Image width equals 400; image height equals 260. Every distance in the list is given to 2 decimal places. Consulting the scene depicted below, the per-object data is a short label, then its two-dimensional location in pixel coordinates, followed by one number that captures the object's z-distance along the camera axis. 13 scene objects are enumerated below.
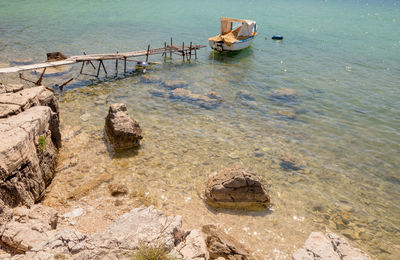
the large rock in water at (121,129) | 11.36
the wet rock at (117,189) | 9.00
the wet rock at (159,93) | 18.12
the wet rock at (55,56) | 20.67
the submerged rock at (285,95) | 18.67
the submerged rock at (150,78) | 20.82
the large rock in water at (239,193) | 8.86
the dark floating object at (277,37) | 39.12
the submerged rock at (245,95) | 18.72
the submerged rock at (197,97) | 17.34
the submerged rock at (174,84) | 20.02
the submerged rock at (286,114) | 16.14
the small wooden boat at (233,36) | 29.61
